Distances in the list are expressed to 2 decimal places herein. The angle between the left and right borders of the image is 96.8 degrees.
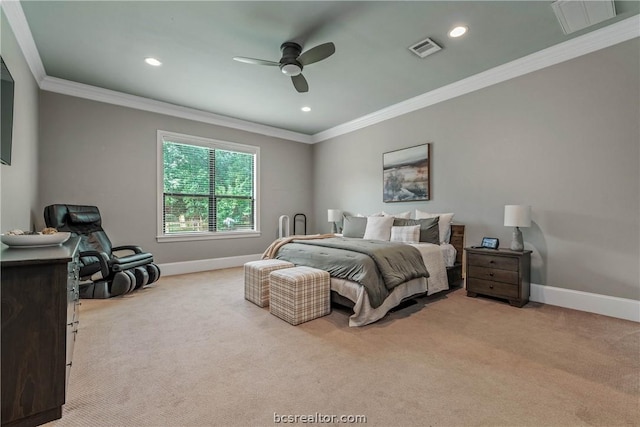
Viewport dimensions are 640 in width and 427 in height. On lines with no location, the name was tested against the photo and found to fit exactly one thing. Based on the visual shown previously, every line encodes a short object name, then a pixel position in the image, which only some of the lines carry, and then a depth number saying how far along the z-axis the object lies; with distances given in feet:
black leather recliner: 11.40
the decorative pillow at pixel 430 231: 12.89
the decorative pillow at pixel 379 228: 13.94
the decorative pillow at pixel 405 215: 14.92
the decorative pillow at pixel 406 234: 12.86
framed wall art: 15.10
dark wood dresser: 4.36
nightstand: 10.59
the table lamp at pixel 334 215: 19.25
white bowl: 5.36
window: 16.38
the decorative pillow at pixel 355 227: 15.21
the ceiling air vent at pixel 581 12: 8.24
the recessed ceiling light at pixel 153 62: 11.28
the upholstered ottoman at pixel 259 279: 10.73
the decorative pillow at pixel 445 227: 13.26
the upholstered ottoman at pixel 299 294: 9.04
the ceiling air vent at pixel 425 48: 10.12
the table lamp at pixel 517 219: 10.71
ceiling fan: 9.11
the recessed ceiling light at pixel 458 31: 9.41
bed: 9.06
